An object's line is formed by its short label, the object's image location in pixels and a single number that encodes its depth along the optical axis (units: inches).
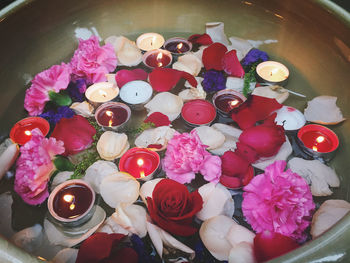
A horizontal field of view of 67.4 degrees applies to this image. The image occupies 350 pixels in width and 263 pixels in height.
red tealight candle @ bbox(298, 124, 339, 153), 10.7
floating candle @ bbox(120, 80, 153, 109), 12.0
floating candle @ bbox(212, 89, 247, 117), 11.8
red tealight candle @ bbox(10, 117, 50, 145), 11.0
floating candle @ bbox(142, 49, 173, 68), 13.4
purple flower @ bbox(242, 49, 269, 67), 13.4
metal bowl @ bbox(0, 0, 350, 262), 11.5
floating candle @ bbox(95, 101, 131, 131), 11.1
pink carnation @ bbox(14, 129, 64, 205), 9.0
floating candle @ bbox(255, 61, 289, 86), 12.8
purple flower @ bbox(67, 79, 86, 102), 12.3
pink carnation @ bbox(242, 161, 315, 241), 8.2
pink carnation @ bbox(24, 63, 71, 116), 11.6
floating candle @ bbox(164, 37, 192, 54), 14.1
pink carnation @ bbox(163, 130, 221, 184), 9.3
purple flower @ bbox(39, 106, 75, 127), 11.5
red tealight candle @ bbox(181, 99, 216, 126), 11.3
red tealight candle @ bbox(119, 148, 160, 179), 9.9
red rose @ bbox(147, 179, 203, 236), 8.0
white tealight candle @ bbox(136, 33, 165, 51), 14.3
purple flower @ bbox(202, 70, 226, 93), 12.4
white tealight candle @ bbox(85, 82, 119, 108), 12.0
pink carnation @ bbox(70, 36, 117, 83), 12.4
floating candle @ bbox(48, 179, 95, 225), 8.8
